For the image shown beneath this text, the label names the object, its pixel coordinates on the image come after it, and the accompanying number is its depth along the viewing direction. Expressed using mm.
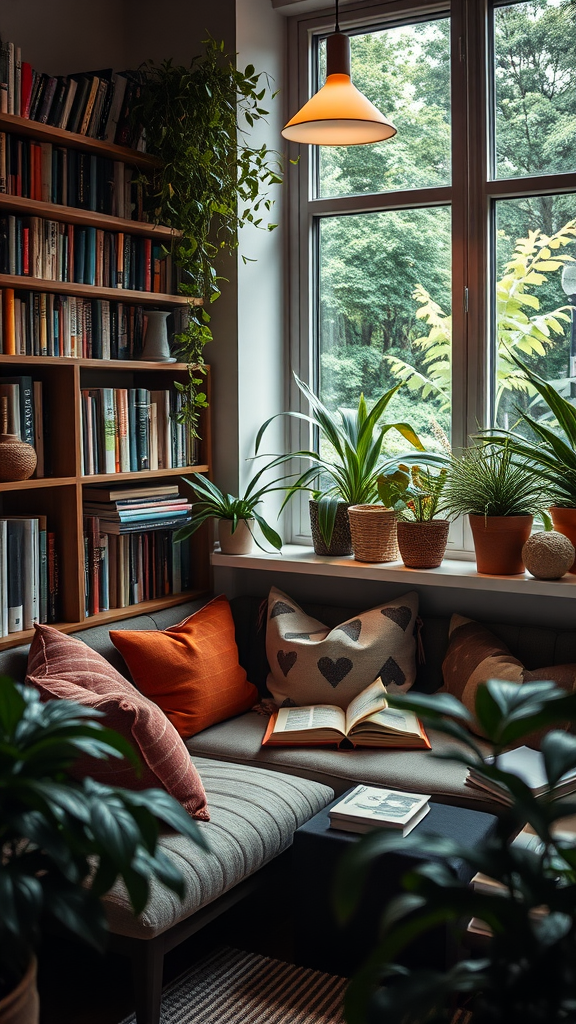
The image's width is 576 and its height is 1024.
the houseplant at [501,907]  983
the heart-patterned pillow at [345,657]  2943
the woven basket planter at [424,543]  2998
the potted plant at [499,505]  2881
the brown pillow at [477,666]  2691
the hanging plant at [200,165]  3049
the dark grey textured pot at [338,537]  3254
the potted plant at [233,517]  3273
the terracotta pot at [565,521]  2797
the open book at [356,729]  2711
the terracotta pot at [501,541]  2875
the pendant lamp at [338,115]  2416
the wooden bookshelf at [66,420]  2721
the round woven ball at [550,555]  2760
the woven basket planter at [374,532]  3104
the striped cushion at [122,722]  2191
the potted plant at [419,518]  3000
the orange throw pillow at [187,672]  2854
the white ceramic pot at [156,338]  3174
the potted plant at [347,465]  3191
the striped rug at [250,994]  2148
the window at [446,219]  3070
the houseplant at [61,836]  1061
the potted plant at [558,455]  2791
